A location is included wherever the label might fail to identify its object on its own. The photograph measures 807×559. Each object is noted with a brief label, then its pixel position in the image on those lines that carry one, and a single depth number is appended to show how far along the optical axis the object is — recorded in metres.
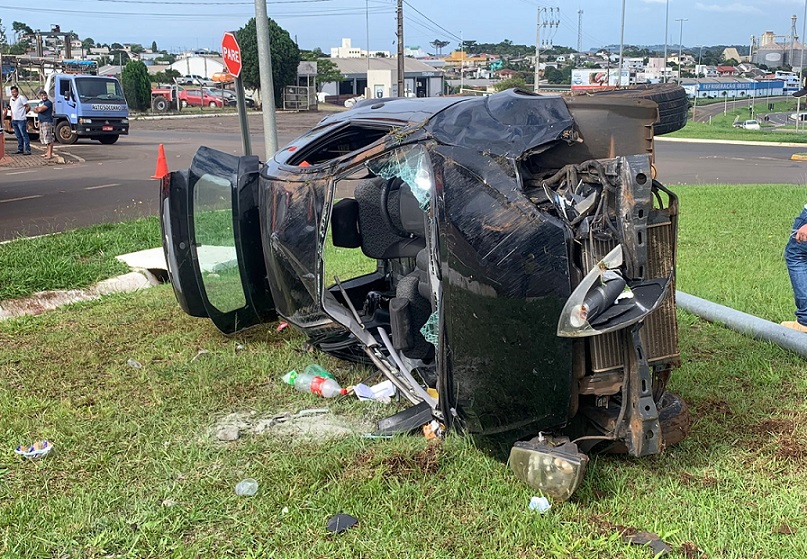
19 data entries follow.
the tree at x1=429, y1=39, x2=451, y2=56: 146.16
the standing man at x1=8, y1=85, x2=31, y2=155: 20.19
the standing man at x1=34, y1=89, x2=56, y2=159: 19.92
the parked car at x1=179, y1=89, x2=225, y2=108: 54.00
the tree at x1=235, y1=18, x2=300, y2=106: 51.81
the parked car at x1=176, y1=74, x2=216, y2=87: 69.38
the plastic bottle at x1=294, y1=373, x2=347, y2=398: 4.72
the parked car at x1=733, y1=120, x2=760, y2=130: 40.62
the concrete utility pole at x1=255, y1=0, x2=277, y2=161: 8.80
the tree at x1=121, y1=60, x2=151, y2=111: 43.50
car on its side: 3.17
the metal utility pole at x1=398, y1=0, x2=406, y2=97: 41.66
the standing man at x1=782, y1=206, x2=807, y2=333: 5.39
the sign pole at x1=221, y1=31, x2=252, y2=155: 7.96
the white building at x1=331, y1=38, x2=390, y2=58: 118.91
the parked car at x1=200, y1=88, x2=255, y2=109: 55.73
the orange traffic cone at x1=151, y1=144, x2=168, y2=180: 13.38
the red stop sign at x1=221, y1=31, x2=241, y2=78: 8.60
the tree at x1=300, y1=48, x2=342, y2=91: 67.19
